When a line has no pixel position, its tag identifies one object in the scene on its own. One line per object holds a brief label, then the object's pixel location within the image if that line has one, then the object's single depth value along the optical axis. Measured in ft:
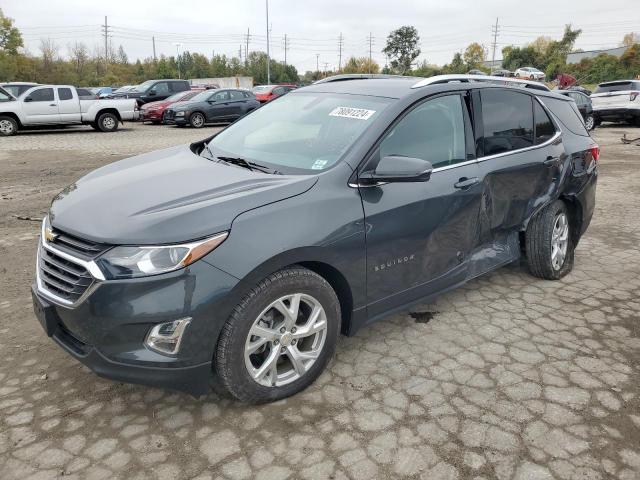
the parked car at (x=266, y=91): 76.12
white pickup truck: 52.34
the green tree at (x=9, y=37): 167.02
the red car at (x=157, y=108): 66.69
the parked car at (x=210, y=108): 62.08
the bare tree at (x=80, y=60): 234.62
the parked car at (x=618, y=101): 60.44
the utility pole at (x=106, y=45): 285.02
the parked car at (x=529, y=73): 144.58
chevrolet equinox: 7.72
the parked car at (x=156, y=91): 75.00
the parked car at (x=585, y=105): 57.88
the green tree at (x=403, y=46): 295.69
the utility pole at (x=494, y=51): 305.86
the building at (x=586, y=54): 262.71
